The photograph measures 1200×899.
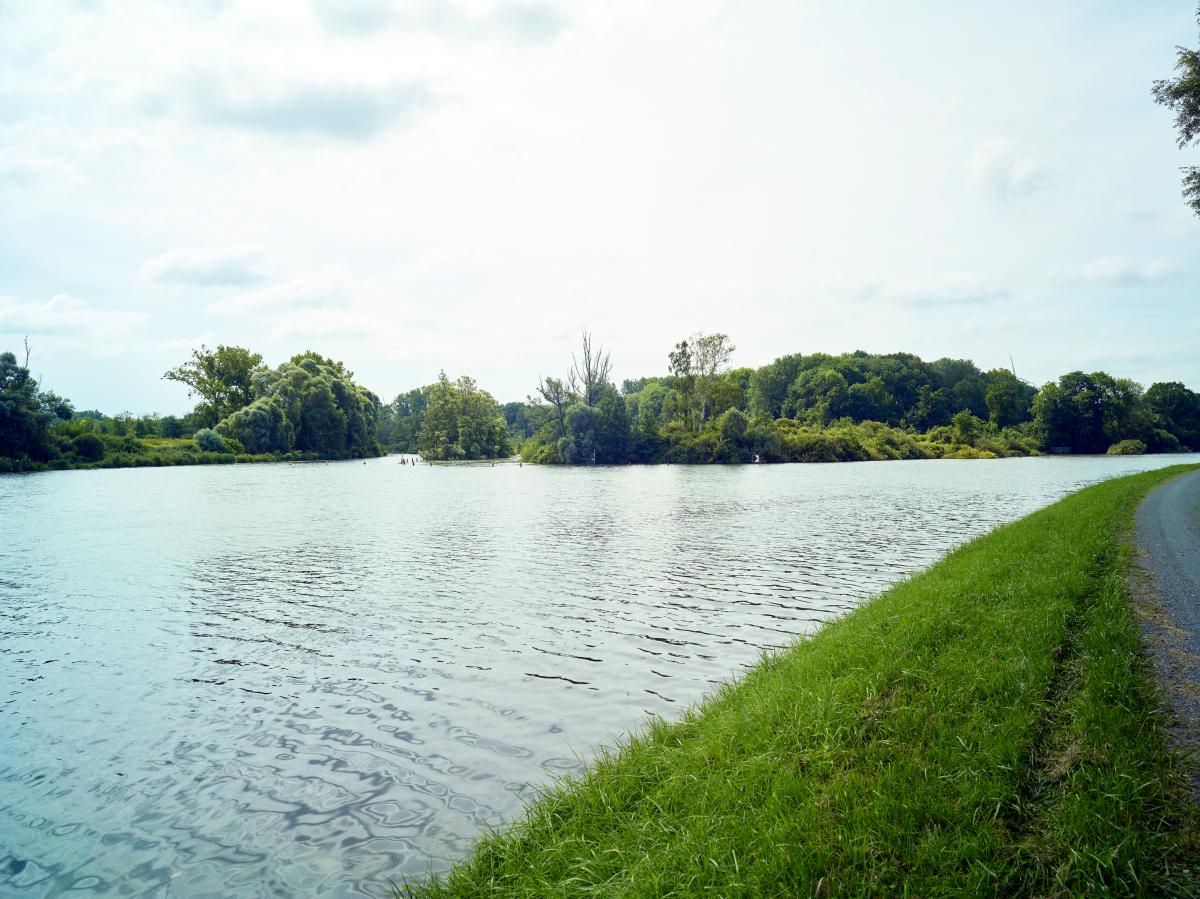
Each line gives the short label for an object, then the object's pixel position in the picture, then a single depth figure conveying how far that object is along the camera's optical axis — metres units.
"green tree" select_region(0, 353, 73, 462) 63.19
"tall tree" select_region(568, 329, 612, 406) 102.31
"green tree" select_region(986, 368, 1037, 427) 119.31
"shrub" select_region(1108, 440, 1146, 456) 97.50
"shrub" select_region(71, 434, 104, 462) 72.50
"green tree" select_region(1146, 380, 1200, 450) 108.25
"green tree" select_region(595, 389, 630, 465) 94.25
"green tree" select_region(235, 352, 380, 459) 100.94
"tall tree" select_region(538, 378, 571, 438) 96.25
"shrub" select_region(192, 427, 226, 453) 88.44
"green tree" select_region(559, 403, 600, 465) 92.81
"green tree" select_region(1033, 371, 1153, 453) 102.44
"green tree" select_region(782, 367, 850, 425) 128.00
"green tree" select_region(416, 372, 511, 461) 111.94
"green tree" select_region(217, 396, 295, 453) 93.88
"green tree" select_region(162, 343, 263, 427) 105.38
